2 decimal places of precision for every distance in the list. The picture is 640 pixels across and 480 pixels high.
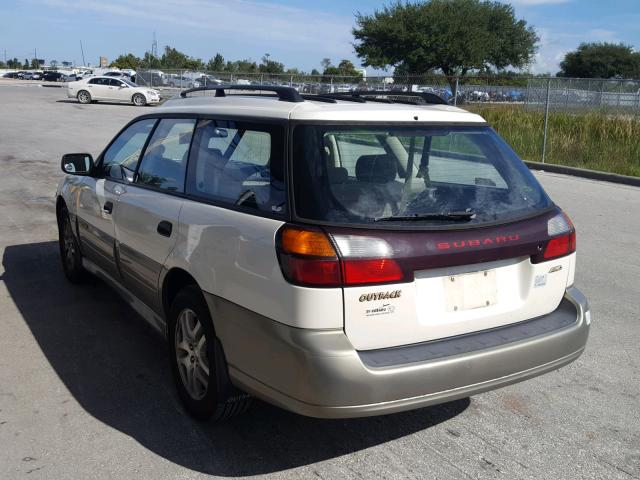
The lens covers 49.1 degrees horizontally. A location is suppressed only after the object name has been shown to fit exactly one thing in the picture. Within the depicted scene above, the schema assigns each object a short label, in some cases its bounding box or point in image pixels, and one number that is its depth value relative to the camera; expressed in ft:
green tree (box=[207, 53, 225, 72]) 302.17
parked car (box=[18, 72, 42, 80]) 310.12
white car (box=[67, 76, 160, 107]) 121.39
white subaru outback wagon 9.61
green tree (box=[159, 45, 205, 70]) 322.34
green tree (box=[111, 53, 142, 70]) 367.04
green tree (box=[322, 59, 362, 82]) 287.87
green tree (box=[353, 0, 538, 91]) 164.35
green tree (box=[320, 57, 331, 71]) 313.22
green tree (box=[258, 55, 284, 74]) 262.67
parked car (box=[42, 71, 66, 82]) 271.90
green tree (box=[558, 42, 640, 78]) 238.27
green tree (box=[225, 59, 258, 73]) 286.46
